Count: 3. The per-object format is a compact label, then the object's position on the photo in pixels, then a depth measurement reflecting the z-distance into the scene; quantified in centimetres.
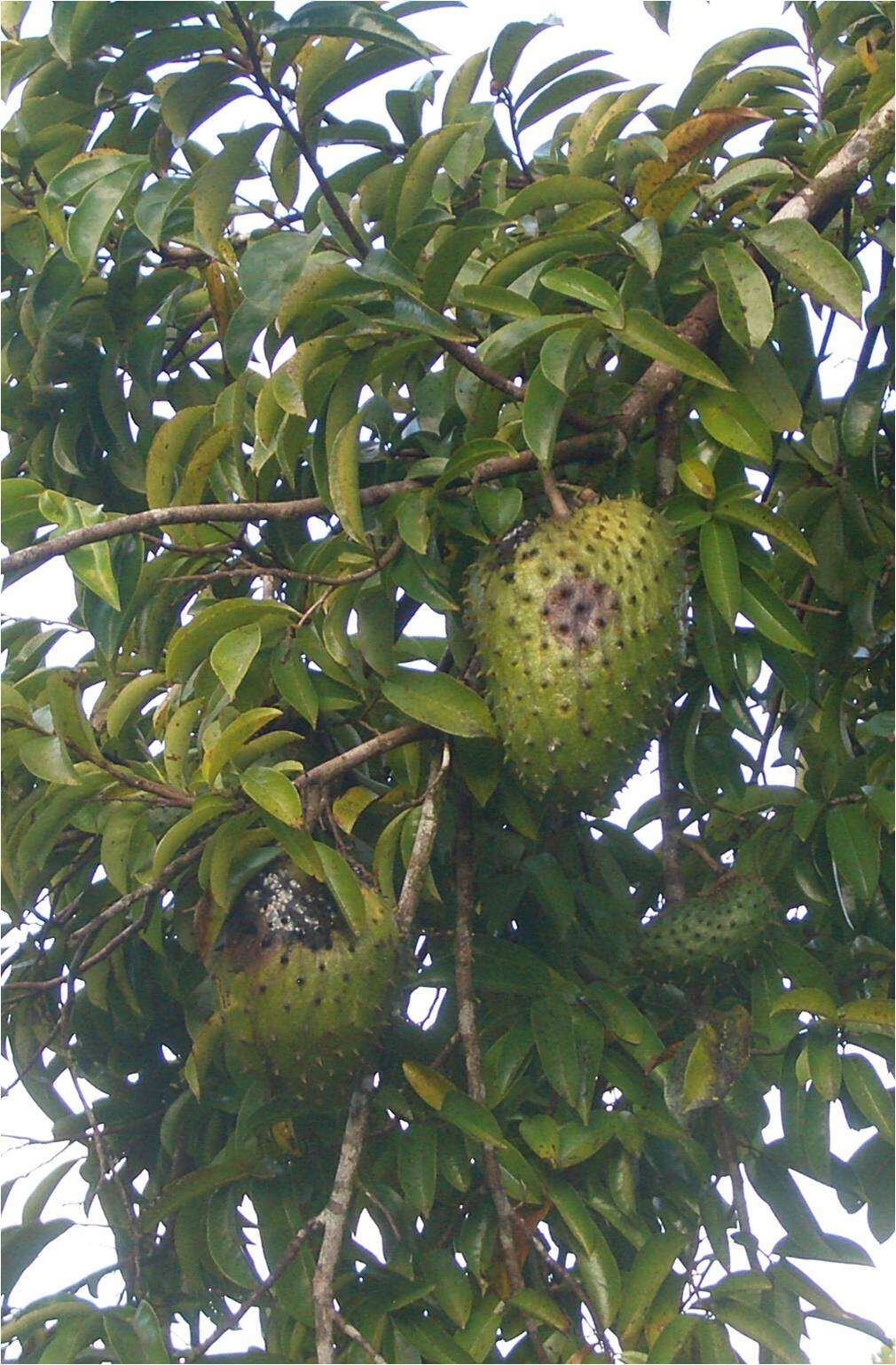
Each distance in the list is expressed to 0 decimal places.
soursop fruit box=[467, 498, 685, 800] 172
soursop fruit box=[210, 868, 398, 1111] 183
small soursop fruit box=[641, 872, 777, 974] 194
